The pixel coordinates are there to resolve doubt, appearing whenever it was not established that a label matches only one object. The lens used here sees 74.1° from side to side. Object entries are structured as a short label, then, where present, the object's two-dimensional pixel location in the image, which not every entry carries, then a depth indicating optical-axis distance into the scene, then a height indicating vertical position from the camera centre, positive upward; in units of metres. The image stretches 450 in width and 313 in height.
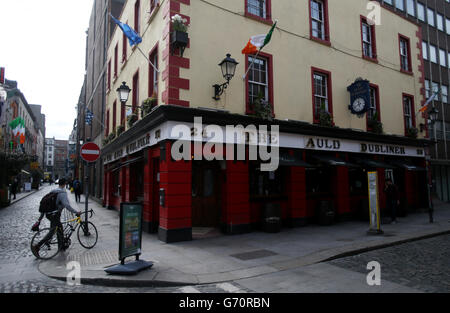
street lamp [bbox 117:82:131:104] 11.59 +3.51
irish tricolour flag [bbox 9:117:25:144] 32.57 +6.68
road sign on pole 10.37 +1.13
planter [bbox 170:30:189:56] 9.45 +4.54
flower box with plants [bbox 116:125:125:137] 15.95 +2.91
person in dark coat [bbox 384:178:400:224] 13.27 -0.76
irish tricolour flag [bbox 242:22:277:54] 9.94 +4.65
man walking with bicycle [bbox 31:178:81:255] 7.74 -0.79
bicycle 7.55 -1.59
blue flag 10.54 +5.23
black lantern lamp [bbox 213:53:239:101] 9.66 +3.75
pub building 9.90 +2.82
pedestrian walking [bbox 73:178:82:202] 24.27 -0.41
